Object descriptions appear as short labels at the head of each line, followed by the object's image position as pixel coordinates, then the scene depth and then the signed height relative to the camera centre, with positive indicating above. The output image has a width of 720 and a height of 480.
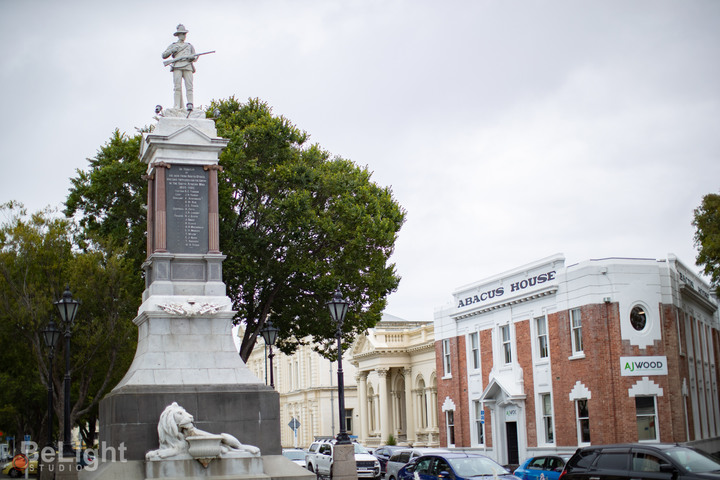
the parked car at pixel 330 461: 36.41 -3.18
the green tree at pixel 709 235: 34.81 +5.63
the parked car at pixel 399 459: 29.69 -2.73
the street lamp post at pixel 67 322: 23.80 +2.00
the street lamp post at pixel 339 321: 22.81 +1.75
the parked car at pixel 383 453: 40.97 -3.30
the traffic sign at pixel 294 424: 38.51 -1.60
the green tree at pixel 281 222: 35.09 +6.73
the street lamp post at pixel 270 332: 30.83 +1.96
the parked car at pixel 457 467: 20.59 -2.06
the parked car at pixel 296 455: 39.94 -3.09
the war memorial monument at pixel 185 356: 18.30 +0.79
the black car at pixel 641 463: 16.16 -1.70
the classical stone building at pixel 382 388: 57.56 -0.27
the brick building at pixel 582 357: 35.69 +0.86
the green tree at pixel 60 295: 31.34 +3.61
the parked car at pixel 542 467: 25.44 -2.64
